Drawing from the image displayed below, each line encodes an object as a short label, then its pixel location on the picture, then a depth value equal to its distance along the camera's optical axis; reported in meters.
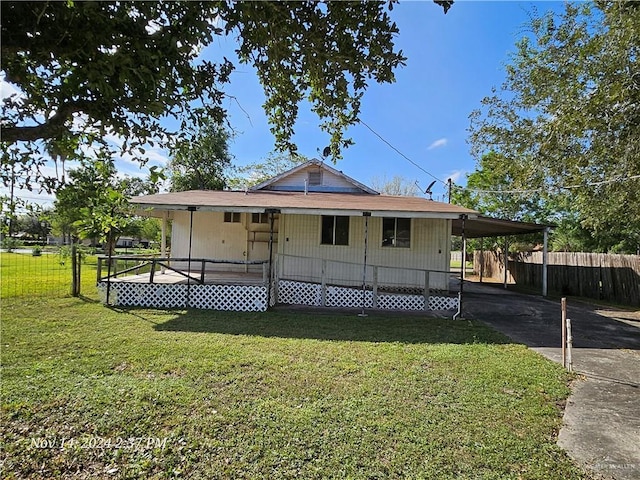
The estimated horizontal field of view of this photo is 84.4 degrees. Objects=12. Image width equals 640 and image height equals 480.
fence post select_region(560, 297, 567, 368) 5.55
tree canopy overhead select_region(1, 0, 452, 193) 2.08
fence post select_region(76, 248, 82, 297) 10.50
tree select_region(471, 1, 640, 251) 8.15
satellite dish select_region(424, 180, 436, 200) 15.64
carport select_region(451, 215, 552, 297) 12.05
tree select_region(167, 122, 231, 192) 26.89
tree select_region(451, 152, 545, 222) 24.81
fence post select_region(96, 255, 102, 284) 9.72
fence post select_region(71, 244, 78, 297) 10.29
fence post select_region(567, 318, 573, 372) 5.41
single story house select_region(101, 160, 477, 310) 9.59
